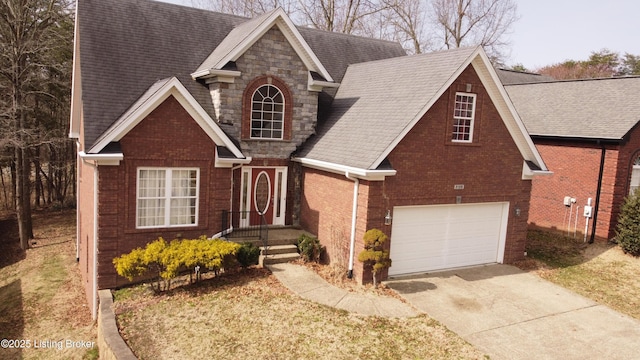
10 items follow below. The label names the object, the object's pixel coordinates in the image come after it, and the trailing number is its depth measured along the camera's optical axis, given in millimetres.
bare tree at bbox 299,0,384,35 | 36156
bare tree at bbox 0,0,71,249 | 20609
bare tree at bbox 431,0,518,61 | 38812
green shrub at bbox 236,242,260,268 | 13289
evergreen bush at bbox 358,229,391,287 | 12414
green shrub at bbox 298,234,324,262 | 14609
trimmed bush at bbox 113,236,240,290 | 11703
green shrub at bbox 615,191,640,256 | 17062
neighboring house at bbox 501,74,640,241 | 18766
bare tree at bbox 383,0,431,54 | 38969
